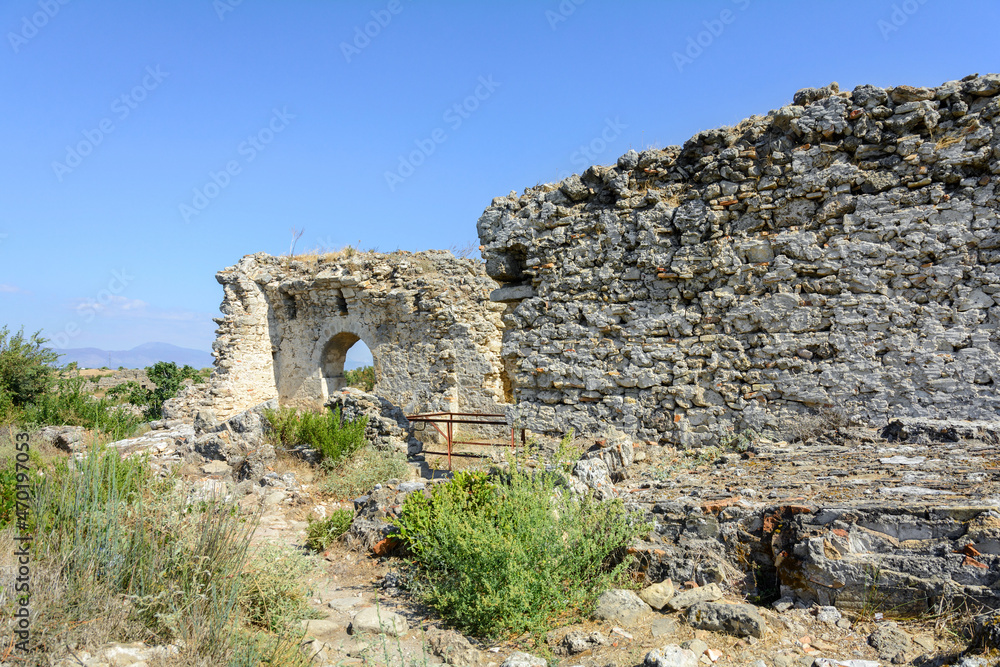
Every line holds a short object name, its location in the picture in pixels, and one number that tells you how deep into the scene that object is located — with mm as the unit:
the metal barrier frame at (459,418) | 12367
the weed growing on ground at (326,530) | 5590
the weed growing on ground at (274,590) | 3697
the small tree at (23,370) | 12992
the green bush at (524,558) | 3601
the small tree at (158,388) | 16453
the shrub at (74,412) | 11586
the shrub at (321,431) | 8570
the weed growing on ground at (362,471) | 7613
